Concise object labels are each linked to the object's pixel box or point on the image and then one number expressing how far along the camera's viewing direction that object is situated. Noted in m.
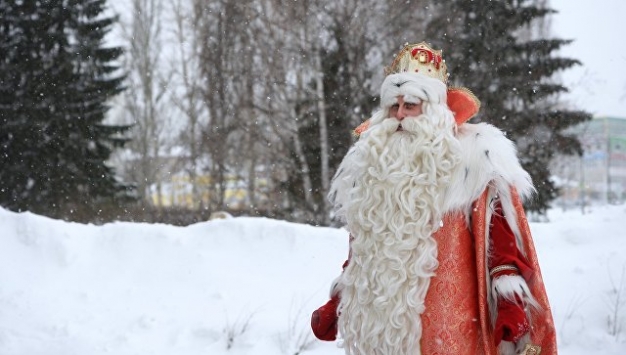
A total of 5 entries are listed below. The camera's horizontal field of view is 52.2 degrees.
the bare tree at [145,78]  23.20
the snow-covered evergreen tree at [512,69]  14.38
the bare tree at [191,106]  18.09
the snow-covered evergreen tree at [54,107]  15.45
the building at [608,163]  39.88
